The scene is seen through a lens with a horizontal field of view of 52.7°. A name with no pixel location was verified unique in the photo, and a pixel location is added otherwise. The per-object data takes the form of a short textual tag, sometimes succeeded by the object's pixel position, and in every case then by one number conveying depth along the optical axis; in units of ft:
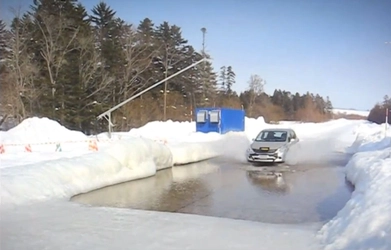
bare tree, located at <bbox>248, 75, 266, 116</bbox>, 230.48
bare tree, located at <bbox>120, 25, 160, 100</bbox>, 135.64
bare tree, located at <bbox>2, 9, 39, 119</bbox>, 102.94
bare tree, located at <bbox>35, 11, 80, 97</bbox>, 110.01
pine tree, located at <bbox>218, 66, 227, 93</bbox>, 257.98
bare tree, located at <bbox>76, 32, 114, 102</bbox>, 116.88
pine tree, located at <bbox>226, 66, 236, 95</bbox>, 261.69
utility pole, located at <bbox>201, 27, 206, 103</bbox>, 191.74
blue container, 103.76
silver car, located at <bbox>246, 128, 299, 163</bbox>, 54.95
